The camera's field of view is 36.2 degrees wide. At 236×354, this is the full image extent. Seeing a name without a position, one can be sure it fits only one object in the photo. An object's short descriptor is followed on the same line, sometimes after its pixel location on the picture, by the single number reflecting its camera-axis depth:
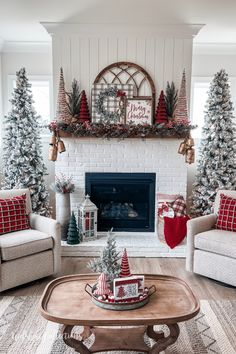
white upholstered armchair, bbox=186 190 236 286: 3.48
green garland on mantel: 4.59
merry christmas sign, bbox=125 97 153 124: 4.74
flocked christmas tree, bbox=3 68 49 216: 5.07
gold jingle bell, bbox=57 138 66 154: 4.72
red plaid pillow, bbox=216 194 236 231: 3.79
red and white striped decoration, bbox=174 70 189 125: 4.62
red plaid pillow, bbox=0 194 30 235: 3.64
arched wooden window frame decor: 4.75
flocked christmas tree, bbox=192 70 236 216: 5.09
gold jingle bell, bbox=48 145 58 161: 4.69
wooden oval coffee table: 2.14
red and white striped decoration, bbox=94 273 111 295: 2.35
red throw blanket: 4.50
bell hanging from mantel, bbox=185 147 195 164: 4.69
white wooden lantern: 4.59
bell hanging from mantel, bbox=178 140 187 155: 4.70
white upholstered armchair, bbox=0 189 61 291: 3.36
